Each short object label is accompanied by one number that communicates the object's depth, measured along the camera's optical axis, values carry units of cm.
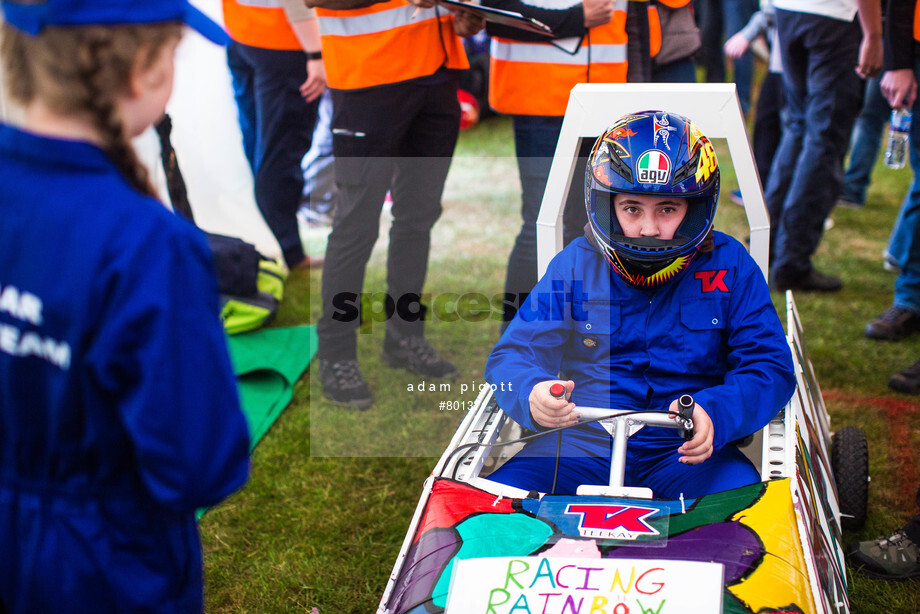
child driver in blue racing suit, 244
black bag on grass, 470
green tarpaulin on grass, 408
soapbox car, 179
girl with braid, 128
